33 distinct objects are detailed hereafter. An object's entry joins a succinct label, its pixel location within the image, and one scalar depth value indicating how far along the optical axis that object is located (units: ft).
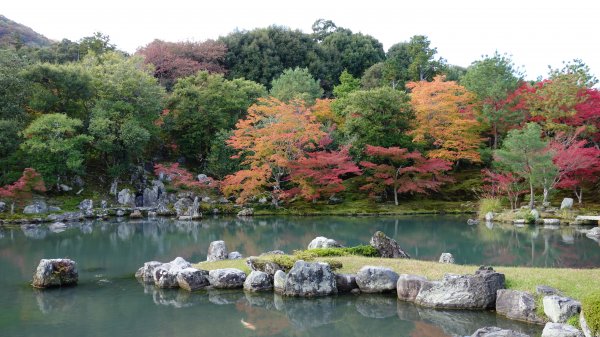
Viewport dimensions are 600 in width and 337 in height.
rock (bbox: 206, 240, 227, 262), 42.52
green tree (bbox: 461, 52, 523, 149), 98.78
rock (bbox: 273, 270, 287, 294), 32.91
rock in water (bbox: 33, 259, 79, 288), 35.91
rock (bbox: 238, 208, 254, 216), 90.02
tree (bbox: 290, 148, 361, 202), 90.53
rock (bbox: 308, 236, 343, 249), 42.57
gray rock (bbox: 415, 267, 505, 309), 28.60
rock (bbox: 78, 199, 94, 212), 87.25
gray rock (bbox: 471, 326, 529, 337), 20.30
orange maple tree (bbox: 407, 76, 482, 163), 95.79
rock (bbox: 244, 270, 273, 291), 33.60
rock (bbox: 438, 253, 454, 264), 40.29
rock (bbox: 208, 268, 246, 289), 34.45
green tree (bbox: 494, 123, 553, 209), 76.02
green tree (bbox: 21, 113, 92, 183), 85.25
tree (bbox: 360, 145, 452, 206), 91.76
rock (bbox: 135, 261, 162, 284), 37.68
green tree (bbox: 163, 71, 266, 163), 107.14
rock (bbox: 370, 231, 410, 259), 40.47
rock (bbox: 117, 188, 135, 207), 93.12
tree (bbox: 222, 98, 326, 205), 91.35
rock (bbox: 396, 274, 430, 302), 30.83
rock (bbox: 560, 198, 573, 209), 78.96
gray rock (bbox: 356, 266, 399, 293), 32.50
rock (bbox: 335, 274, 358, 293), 33.24
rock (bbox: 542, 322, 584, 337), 20.83
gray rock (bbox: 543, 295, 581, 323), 23.63
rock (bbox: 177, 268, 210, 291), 34.50
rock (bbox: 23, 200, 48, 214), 81.51
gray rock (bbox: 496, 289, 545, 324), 26.22
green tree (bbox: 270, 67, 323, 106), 116.26
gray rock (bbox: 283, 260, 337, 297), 32.40
